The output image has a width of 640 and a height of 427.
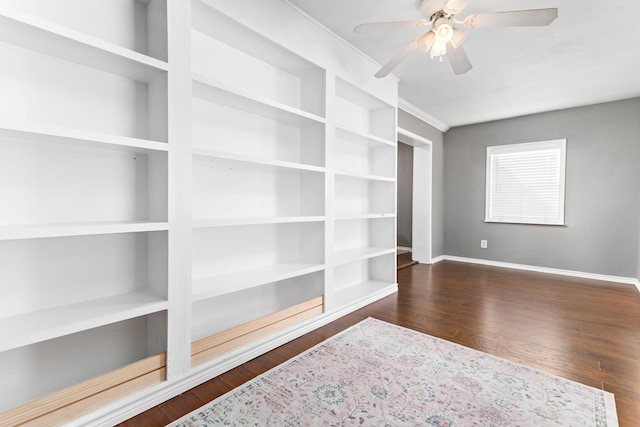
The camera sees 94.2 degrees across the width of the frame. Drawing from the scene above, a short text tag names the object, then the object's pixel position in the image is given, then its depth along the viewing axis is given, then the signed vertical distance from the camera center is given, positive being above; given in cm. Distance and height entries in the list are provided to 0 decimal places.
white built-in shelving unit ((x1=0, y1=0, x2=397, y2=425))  131 +7
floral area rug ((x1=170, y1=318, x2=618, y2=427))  144 -101
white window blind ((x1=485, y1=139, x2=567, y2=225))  443 +41
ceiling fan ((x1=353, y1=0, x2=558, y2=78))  163 +111
